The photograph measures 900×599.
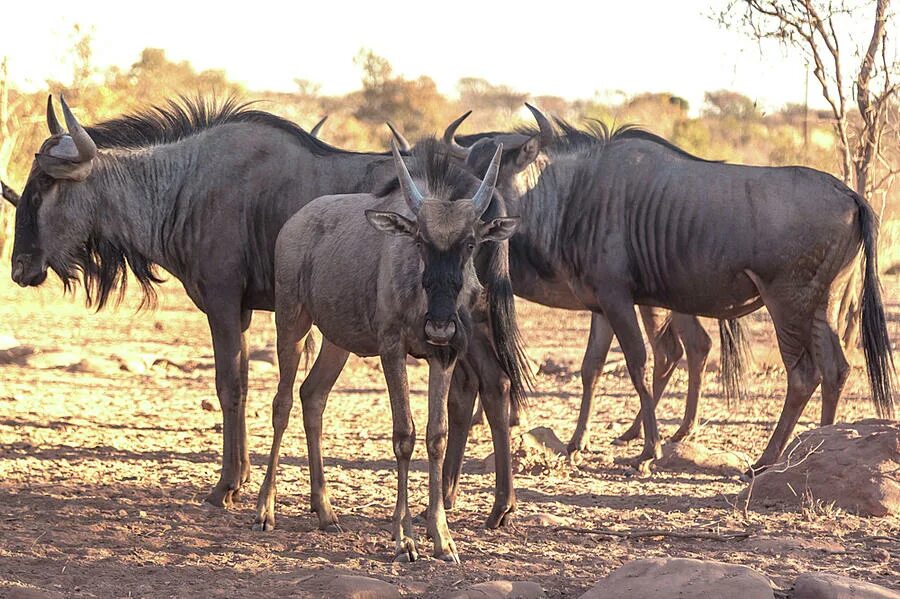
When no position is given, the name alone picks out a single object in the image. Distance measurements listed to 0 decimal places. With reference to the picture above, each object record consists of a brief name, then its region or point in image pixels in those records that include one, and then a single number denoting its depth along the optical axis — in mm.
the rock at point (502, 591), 9203
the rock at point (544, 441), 15602
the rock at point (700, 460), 15422
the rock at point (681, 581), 8906
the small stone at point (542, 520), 12039
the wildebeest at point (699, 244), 15219
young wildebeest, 10180
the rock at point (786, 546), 11133
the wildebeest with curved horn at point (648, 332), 16703
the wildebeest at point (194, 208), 13609
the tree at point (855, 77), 19906
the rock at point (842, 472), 12859
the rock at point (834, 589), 9070
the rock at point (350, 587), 9180
